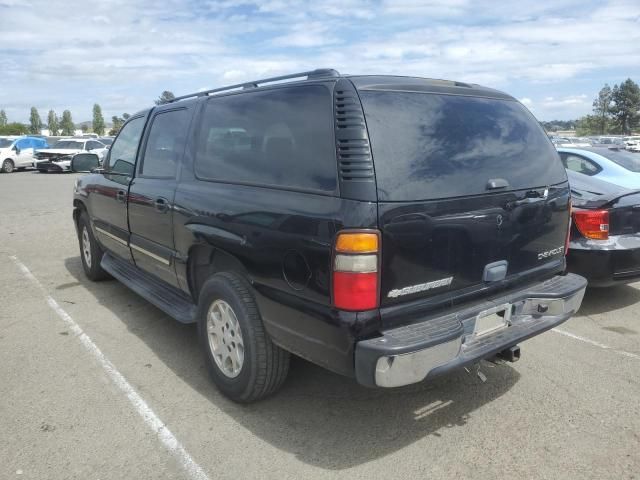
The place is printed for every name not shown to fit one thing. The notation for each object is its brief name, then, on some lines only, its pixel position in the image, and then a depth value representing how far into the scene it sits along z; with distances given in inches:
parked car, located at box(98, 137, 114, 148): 1097.7
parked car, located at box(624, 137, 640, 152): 1380.2
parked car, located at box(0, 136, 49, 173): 973.2
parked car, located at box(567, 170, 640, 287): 184.7
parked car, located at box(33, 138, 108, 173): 968.9
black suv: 96.7
